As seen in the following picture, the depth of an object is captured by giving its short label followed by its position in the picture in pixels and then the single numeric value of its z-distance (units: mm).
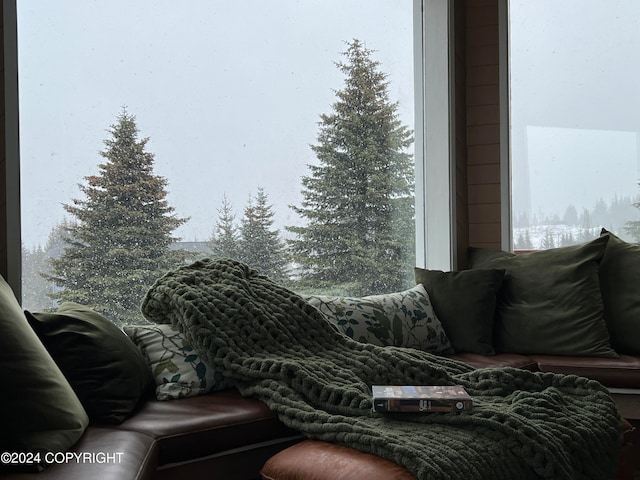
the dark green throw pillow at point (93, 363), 2029
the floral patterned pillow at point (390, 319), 2998
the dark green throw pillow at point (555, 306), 3246
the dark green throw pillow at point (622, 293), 3275
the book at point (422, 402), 1970
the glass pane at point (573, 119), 3844
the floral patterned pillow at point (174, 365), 2316
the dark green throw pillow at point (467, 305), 3328
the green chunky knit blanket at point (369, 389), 1812
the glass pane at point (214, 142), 2676
